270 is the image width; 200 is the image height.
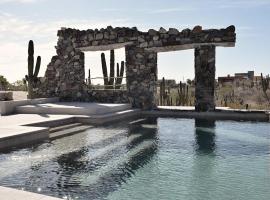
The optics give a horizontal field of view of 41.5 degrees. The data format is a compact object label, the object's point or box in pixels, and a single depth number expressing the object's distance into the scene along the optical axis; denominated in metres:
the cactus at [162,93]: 21.30
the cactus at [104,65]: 22.80
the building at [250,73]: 62.75
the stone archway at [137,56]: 14.58
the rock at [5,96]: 14.16
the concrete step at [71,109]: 12.76
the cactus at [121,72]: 24.45
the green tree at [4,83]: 28.80
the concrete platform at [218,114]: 13.47
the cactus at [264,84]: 26.33
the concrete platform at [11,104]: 13.27
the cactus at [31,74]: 17.38
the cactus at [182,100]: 20.19
